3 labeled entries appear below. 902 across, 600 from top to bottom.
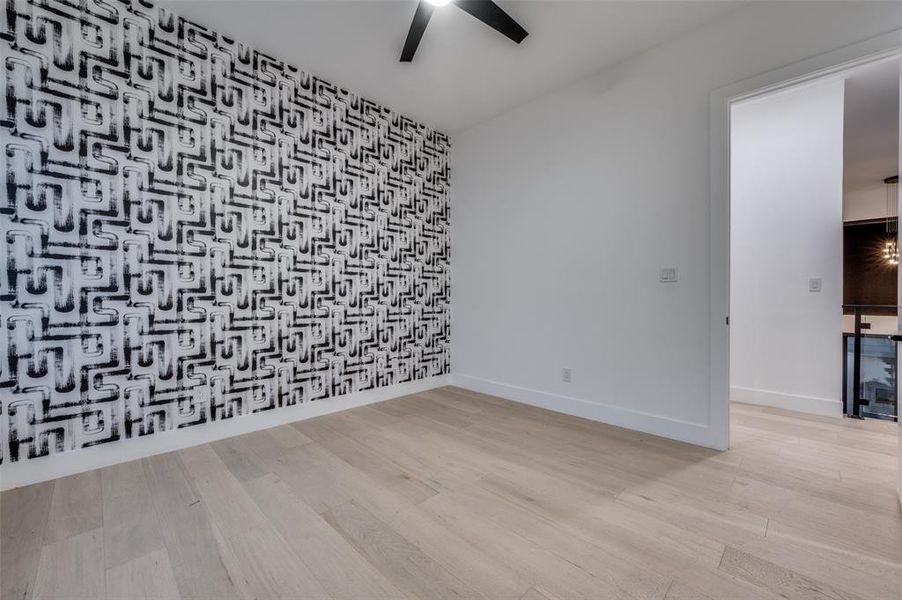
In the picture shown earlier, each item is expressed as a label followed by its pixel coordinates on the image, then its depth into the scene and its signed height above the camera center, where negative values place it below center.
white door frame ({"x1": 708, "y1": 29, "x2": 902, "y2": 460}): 2.36 +0.19
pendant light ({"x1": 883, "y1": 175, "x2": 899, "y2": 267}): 5.69 +0.93
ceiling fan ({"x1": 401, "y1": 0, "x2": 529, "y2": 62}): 2.06 +1.59
